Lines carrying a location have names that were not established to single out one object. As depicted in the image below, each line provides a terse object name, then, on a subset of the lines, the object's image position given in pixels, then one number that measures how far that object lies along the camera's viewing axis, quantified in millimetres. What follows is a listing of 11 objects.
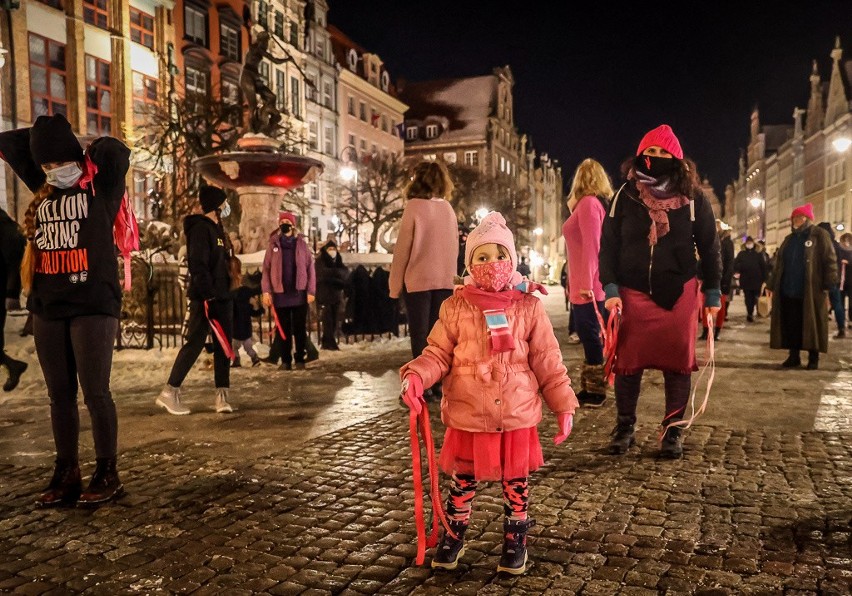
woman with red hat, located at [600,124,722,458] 5352
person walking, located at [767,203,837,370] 9766
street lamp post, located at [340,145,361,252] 28359
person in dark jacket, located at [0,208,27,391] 5527
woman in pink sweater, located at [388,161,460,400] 6965
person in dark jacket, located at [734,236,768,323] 17719
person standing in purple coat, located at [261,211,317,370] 9680
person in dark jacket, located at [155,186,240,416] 6992
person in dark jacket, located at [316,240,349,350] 12195
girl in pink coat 3418
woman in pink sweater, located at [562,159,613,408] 7102
